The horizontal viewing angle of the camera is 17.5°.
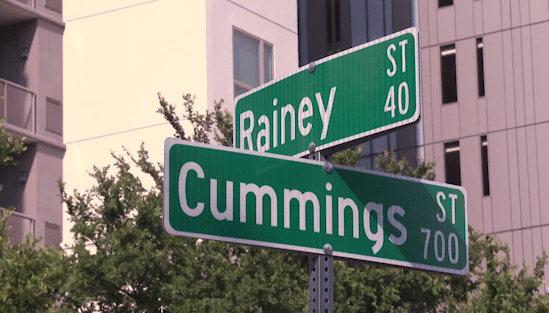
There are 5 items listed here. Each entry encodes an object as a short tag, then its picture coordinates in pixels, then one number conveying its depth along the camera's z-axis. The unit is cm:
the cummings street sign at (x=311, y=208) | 800
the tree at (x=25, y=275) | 2893
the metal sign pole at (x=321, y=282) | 811
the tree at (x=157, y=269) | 2996
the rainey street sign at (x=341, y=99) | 839
